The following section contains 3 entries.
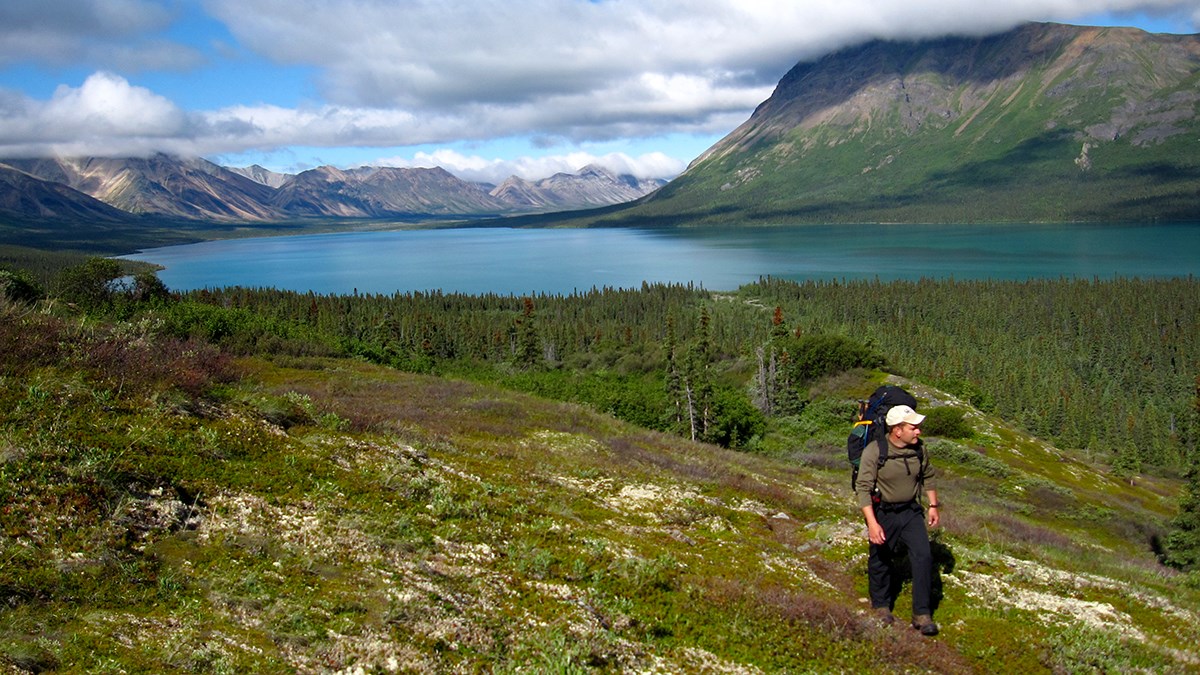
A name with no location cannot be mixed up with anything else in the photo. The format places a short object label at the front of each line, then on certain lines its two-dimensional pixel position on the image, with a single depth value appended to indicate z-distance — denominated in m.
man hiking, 10.54
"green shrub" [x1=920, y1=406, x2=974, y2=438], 68.19
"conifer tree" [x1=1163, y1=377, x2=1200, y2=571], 36.97
